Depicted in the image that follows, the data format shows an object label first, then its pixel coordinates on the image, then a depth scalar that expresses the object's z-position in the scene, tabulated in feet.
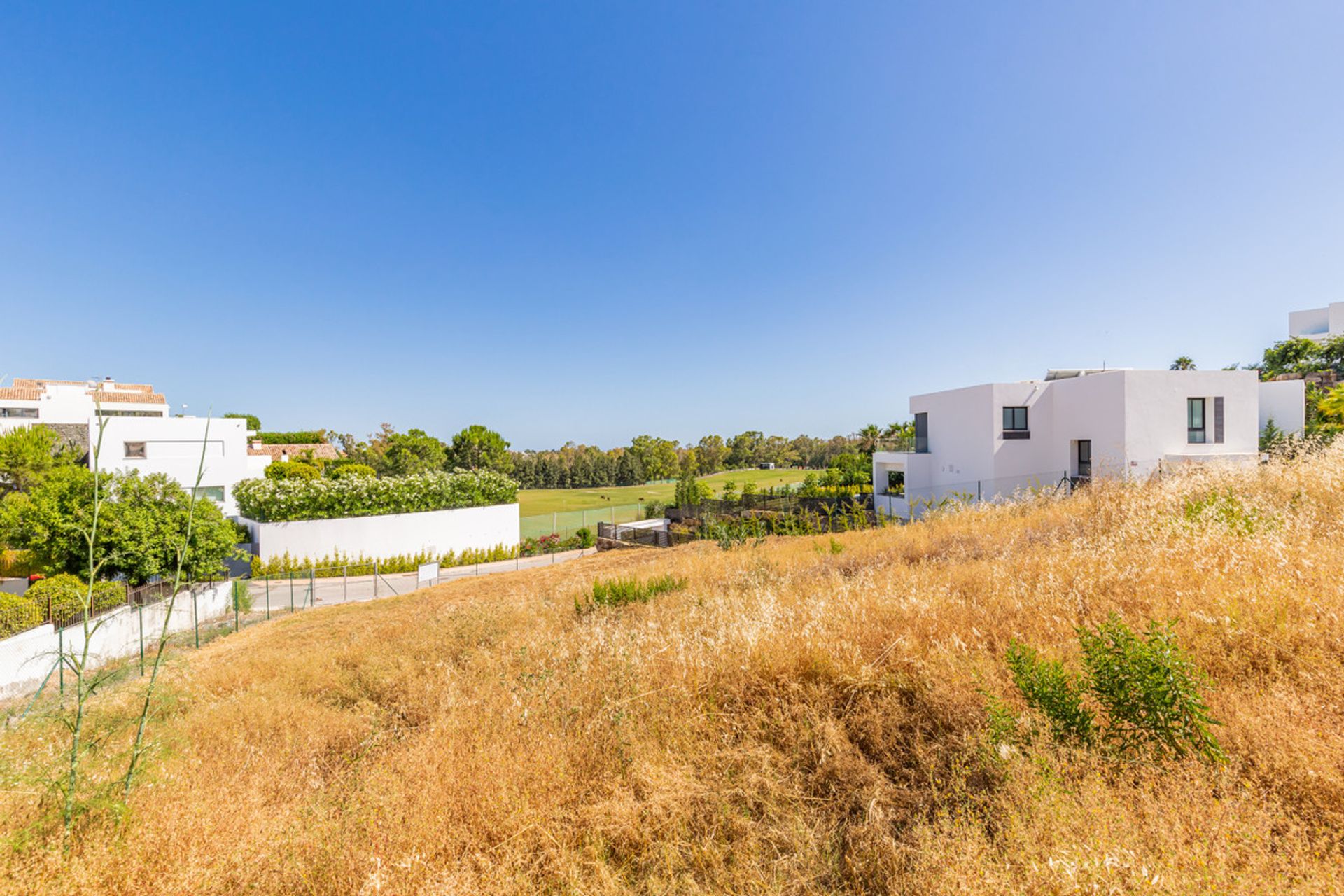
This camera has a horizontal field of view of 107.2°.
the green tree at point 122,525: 41.19
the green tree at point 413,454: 122.01
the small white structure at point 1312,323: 177.41
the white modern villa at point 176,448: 69.10
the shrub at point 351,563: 59.88
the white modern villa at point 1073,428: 54.29
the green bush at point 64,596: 30.50
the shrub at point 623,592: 20.80
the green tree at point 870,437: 124.26
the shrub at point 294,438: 161.17
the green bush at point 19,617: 28.84
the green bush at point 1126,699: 6.79
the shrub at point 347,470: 100.59
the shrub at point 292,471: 93.91
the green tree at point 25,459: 67.72
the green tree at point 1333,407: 58.08
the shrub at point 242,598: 44.96
